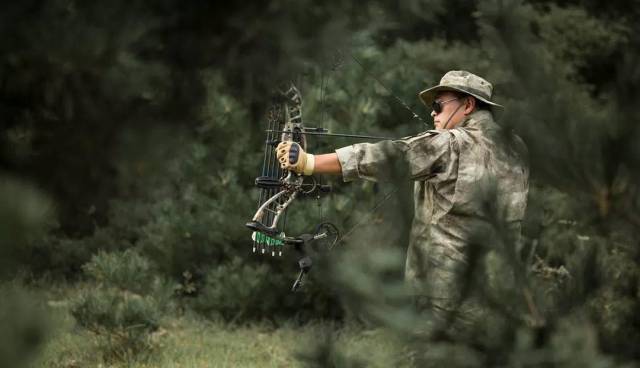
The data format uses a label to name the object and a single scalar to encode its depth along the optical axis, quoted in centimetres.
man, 926
